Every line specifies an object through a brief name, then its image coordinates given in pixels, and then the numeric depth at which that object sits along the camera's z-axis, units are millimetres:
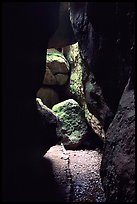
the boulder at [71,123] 11969
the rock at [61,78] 14969
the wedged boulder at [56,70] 14922
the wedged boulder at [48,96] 14898
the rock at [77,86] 10820
